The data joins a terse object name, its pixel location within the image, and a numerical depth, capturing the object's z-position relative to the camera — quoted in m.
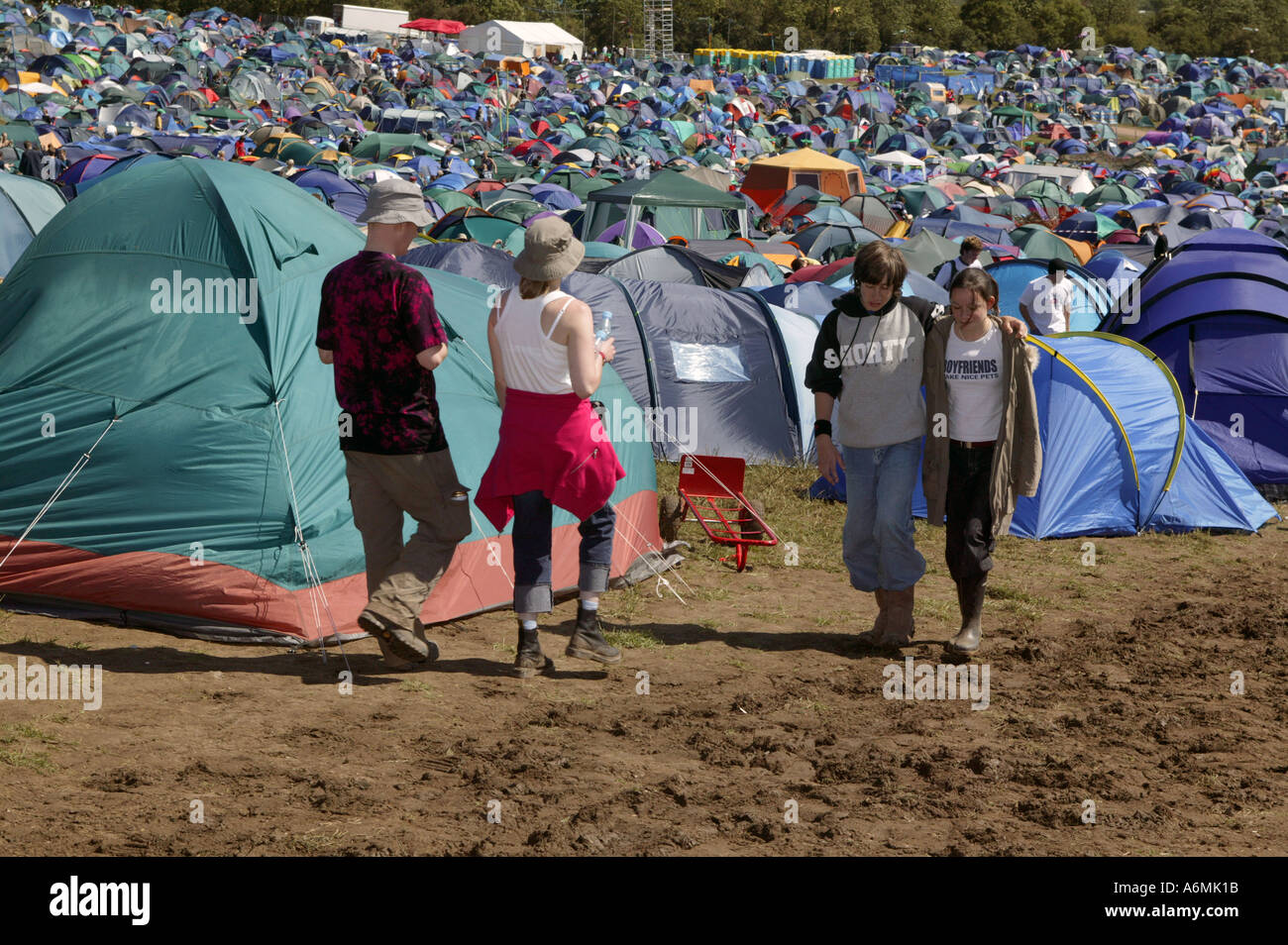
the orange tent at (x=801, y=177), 36.84
